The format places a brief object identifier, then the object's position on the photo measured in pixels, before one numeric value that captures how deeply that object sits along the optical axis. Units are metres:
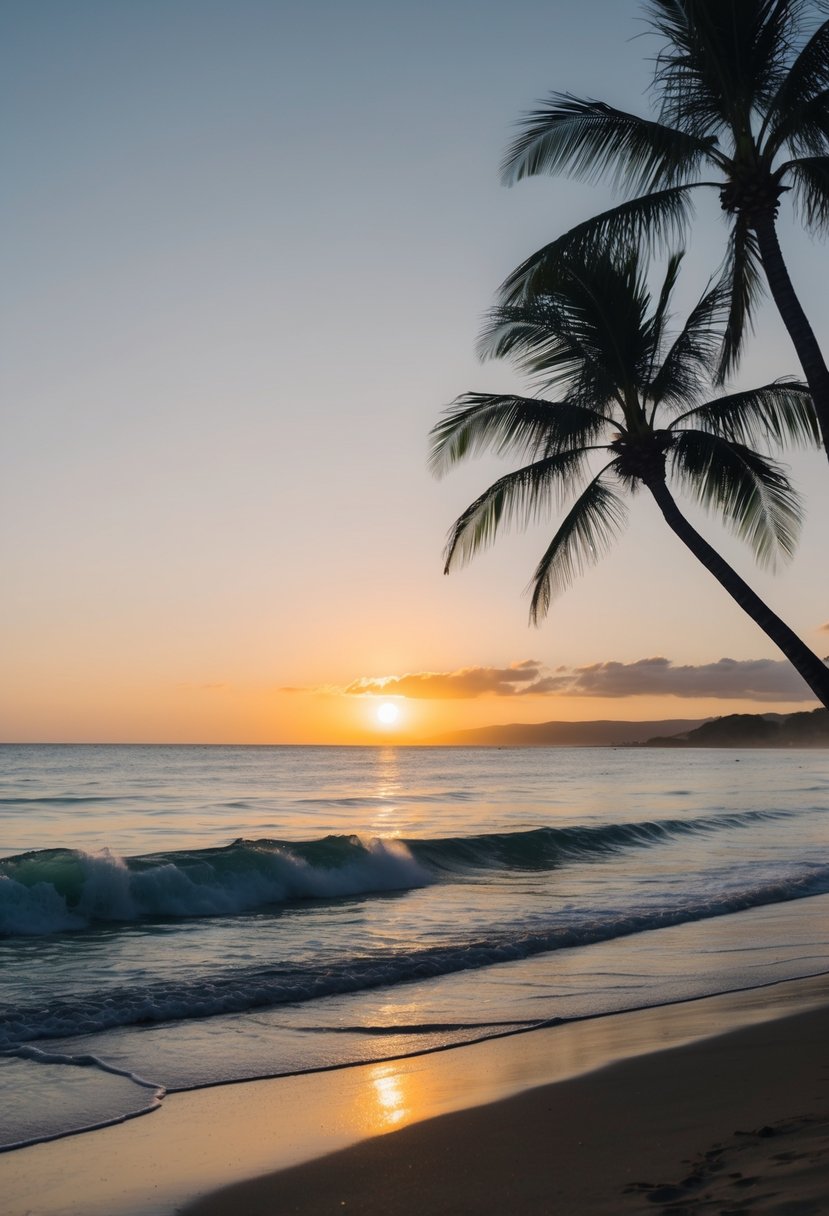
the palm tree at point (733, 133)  9.09
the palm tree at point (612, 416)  11.48
